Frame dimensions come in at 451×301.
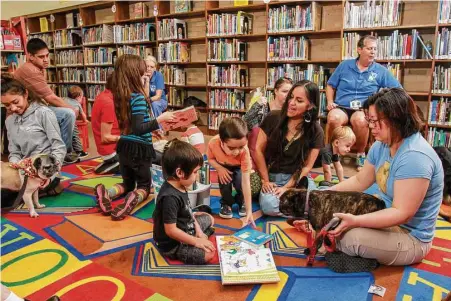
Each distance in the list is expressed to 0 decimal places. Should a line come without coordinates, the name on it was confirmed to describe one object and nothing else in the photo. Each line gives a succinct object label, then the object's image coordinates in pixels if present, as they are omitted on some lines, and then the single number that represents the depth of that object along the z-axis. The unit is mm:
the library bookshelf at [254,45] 3545
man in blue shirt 3277
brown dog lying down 1584
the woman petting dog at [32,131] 2367
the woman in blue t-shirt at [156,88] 3818
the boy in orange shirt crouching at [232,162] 1956
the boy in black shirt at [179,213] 1545
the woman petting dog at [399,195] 1424
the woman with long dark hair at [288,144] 2162
